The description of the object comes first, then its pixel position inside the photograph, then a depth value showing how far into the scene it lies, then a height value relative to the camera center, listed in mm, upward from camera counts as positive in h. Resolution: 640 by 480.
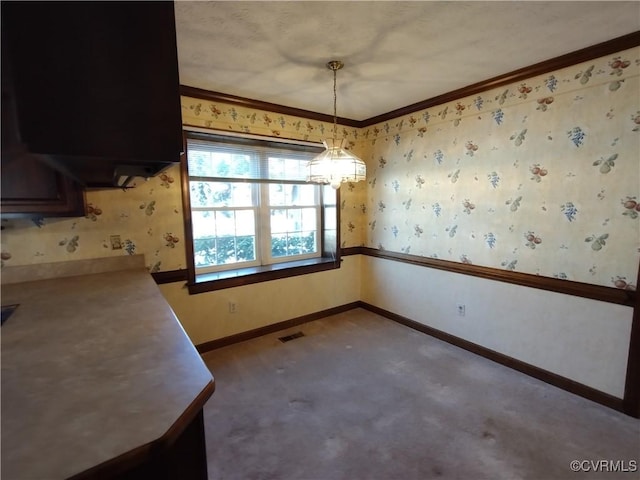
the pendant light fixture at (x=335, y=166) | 2168 +244
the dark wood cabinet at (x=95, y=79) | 713 +309
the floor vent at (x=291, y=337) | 3213 -1424
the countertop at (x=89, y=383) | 627 -495
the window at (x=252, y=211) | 2936 -97
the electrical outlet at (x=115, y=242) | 2436 -299
